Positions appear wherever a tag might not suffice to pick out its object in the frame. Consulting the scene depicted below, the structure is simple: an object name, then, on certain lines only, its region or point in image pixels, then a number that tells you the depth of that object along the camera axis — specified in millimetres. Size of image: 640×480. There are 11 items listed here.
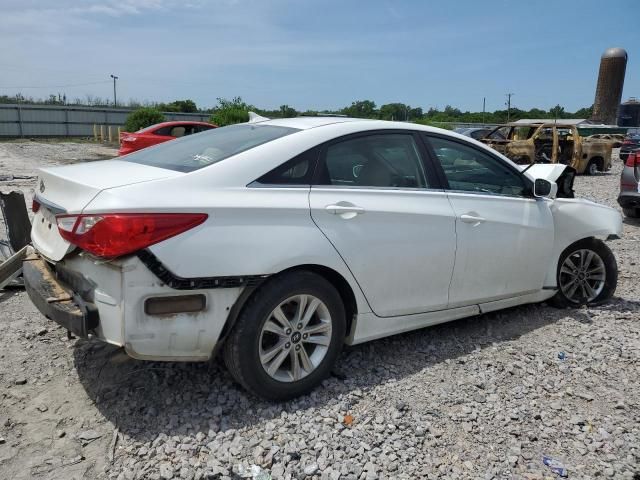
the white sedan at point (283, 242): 2738
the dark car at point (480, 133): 17297
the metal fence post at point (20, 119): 37469
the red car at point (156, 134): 16438
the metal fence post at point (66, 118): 39938
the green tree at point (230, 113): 27328
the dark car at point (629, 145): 23953
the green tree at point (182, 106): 44194
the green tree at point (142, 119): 32344
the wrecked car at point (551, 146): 16453
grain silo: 65912
